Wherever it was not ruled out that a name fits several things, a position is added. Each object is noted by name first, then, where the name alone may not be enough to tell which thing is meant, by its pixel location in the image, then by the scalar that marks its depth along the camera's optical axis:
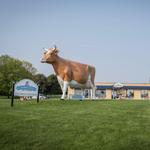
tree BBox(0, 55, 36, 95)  40.97
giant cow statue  14.41
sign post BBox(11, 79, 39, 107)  11.99
